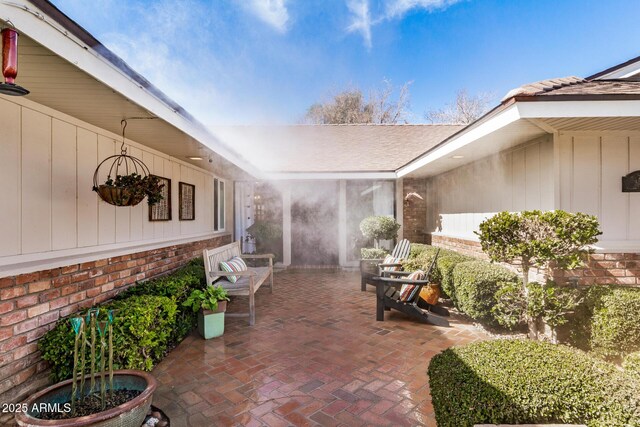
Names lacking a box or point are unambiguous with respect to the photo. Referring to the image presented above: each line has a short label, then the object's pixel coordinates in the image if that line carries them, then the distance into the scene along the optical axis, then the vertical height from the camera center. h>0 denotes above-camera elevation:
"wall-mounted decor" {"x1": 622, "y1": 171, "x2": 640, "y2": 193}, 3.79 +0.34
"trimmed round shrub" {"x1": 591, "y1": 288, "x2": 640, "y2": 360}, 3.09 -1.05
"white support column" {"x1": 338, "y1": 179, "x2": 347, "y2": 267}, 9.35 -0.19
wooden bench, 4.64 -1.04
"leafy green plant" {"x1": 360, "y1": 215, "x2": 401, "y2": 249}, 8.06 -0.37
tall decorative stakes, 2.09 -0.93
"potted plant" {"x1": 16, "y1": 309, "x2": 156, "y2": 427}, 1.90 -1.18
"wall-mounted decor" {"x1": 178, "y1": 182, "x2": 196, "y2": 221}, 5.84 +0.22
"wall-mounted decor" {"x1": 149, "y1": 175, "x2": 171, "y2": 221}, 4.86 +0.07
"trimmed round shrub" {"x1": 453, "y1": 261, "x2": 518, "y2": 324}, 4.25 -0.98
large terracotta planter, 1.84 -1.17
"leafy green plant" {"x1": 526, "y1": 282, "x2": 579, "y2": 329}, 3.45 -0.94
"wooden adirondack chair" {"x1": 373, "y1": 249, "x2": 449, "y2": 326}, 4.63 -1.30
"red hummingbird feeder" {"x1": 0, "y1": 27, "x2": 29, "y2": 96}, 1.53 +0.73
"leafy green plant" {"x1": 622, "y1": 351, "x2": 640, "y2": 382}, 2.07 -1.01
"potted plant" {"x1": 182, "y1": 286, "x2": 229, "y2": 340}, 4.07 -1.18
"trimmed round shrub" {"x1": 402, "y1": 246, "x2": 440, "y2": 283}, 5.67 -0.93
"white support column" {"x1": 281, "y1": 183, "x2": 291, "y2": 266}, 9.45 -0.38
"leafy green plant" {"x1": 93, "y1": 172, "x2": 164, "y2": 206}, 3.27 +0.27
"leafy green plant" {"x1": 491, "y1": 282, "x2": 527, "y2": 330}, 3.72 -1.04
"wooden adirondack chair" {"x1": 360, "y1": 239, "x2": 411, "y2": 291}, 6.39 -1.06
